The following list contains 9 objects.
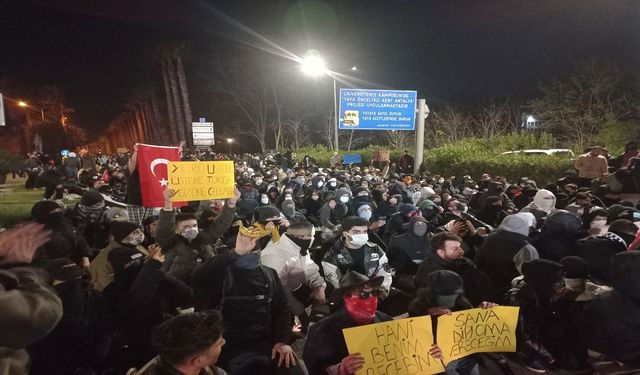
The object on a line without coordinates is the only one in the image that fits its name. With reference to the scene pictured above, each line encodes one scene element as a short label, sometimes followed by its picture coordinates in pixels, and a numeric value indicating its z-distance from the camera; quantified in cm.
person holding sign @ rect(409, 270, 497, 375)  363
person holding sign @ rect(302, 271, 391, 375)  306
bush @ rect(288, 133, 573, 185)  1577
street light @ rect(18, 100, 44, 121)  5162
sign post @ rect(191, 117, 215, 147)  2859
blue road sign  1948
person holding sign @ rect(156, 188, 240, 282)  470
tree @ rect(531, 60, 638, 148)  2912
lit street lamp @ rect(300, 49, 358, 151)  2063
